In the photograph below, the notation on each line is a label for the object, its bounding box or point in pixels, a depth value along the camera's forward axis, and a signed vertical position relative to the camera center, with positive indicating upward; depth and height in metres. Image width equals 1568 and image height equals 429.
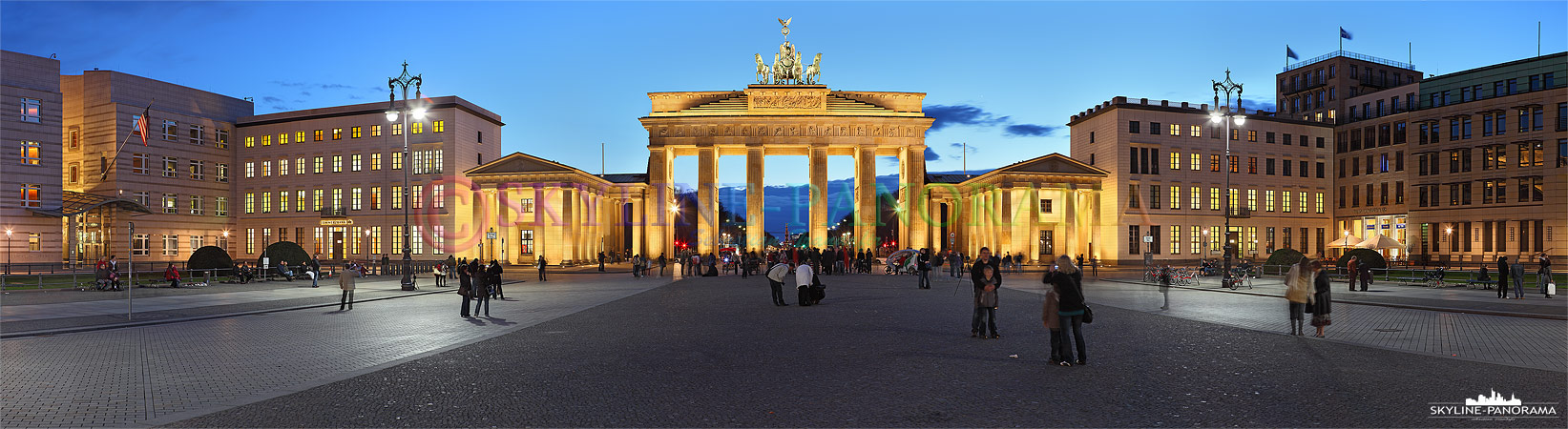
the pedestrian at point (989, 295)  13.48 -1.29
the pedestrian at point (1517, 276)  24.06 -1.85
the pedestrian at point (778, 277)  20.61 -1.48
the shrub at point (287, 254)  39.25 -1.48
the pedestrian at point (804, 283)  20.52 -1.63
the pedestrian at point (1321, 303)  13.95 -1.52
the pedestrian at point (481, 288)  18.94 -1.57
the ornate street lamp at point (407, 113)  29.14 +4.06
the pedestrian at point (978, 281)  13.71 -1.08
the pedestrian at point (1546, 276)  24.80 -2.00
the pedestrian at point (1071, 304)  10.53 -1.14
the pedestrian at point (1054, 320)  10.57 -1.36
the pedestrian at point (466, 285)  18.33 -1.46
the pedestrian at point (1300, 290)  14.17 -1.30
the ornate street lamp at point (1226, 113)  33.91 +4.62
